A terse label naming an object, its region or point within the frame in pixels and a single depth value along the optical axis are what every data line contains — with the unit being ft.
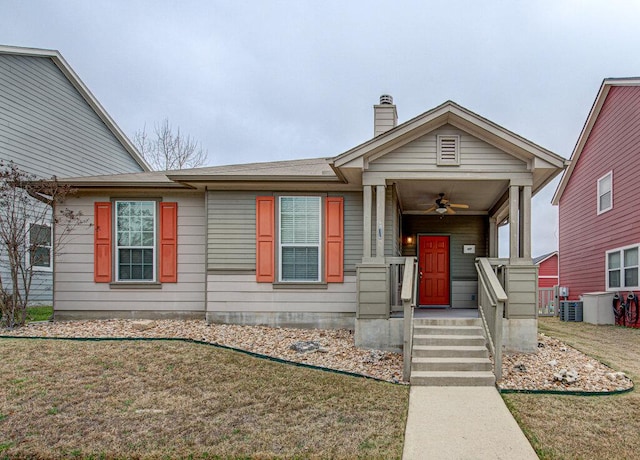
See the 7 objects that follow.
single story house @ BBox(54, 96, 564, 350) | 25.14
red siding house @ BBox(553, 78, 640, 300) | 37.81
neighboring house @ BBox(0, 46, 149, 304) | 37.09
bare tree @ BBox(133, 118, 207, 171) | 79.56
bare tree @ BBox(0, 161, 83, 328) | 27.25
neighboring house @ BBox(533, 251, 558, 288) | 81.46
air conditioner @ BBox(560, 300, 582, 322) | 42.68
